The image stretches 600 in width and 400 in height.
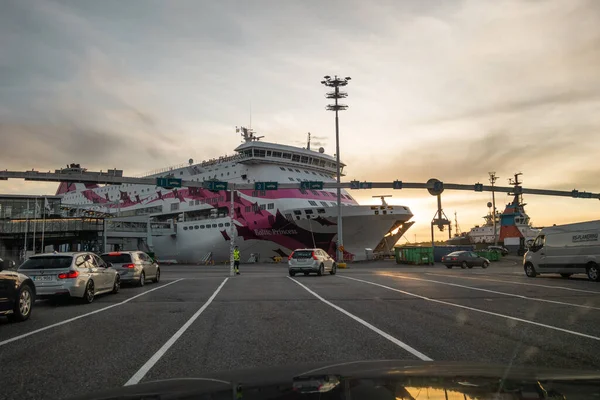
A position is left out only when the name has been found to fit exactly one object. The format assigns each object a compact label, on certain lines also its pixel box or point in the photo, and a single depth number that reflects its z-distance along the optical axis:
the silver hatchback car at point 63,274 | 11.41
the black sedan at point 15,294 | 8.37
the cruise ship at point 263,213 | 39.66
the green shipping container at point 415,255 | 38.31
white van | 17.80
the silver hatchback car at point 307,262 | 22.67
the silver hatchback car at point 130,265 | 16.72
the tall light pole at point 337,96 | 38.44
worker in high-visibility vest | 24.84
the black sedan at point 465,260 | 34.09
